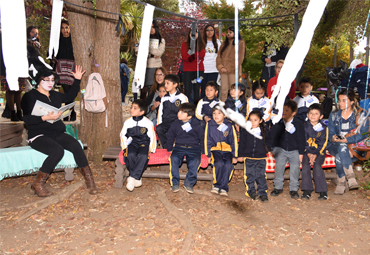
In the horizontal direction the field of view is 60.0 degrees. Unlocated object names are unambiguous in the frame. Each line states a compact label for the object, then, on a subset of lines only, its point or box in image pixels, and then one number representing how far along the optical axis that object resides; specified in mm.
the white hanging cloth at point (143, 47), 3658
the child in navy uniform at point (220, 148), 4645
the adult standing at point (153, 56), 6758
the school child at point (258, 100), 5590
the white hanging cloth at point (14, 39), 2891
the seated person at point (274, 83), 6084
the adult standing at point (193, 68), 6779
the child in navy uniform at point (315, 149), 4715
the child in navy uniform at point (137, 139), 4734
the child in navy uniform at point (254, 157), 4668
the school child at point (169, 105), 5465
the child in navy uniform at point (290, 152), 4754
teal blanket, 4621
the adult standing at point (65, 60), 6449
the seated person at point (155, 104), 6099
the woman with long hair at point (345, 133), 4836
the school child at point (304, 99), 5645
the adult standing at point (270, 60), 6703
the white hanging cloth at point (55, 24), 4262
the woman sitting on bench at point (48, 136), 4531
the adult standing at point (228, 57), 6520
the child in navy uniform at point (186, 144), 4719
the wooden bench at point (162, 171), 4879
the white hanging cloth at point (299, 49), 2318
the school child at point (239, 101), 5506
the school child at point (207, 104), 5430
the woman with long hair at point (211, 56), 6848
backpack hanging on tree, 5383
